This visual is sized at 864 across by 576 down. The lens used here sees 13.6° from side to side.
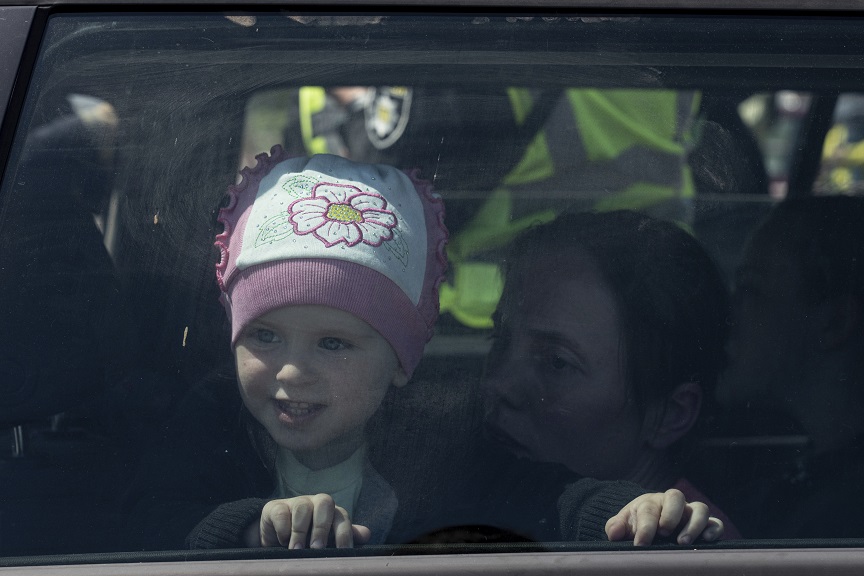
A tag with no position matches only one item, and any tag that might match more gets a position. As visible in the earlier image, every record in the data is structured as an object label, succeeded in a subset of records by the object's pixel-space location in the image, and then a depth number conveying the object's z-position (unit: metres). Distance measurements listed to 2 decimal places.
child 2.37
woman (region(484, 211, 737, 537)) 2.40
